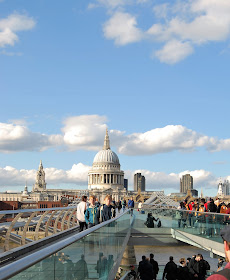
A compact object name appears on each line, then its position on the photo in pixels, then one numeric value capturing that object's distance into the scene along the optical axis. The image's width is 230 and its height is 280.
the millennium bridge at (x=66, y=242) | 3.60
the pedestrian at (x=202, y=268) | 12.49
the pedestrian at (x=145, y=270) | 12.95
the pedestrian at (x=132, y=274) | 16.73
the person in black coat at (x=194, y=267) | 12.45
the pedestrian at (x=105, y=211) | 11.59
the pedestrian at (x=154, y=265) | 14.94
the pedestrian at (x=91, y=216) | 11.21
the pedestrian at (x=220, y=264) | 14.09
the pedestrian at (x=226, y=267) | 2.92
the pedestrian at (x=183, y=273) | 12.34
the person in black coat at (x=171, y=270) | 12.77
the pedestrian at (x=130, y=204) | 33.33
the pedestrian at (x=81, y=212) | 12.04
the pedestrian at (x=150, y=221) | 29.55
